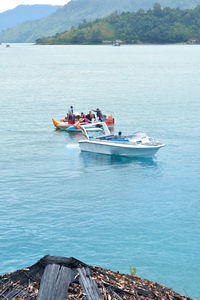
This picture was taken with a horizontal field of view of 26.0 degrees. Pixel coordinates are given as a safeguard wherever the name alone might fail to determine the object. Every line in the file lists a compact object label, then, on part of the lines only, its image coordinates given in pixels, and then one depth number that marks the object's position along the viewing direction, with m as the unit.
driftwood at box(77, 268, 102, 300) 10.34
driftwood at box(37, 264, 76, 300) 10.36
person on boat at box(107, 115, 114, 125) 61.54
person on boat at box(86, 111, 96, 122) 60.50
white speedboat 46.50
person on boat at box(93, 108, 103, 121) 61.47
